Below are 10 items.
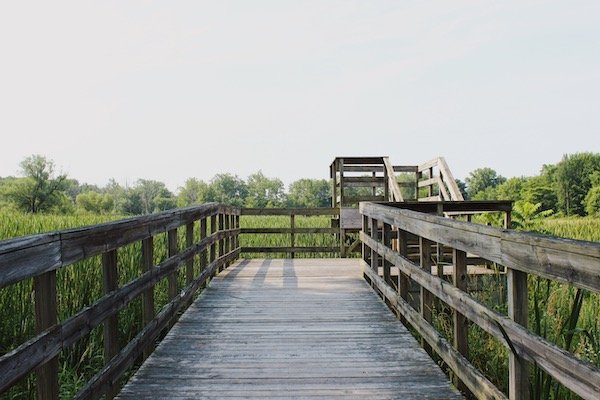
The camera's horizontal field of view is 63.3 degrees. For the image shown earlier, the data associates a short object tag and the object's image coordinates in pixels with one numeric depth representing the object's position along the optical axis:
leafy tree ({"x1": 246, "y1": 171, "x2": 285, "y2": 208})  124.69
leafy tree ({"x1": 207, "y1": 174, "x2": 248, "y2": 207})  122.57
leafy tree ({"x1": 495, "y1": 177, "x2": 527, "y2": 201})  87.56
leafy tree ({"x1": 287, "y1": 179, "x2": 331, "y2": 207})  132.50
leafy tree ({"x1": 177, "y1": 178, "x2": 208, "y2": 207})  120.19
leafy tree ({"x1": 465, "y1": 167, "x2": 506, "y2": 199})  116.00
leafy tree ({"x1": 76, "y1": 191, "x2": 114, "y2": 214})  98.40
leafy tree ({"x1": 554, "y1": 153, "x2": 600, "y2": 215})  71.75
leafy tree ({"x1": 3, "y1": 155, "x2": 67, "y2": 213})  60.41
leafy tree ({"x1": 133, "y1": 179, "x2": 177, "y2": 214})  133.12
